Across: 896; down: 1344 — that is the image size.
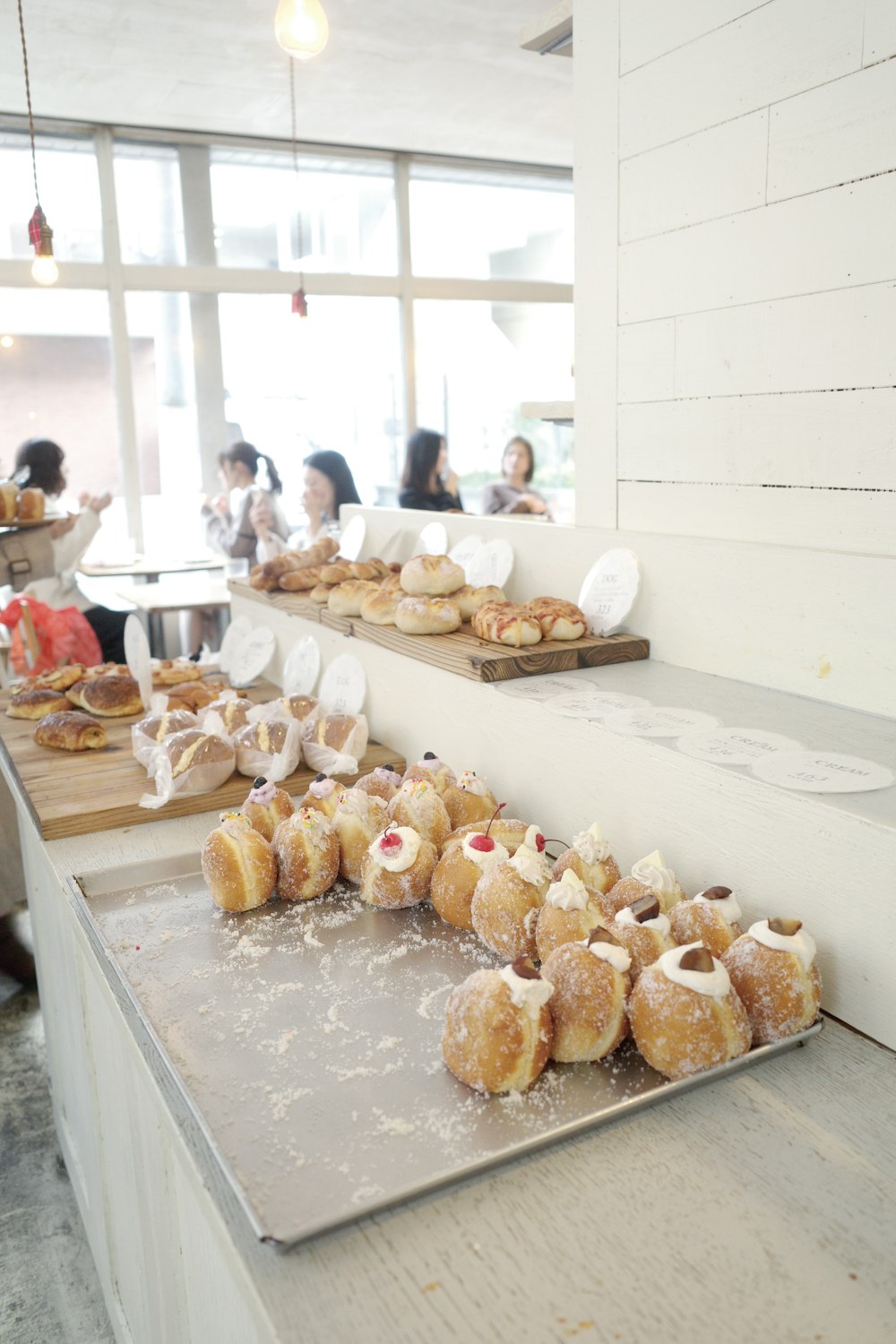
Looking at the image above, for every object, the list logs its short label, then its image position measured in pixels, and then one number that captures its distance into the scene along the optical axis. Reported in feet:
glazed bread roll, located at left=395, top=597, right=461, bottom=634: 5.90
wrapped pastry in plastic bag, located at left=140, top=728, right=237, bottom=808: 5.55
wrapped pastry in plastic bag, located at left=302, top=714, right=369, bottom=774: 5.73
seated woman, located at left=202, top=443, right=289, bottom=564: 16.67
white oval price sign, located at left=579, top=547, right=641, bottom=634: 5.53
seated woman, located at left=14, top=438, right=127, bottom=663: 12.85
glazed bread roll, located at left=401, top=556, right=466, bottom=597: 6.27
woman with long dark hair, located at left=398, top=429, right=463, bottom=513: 13.97
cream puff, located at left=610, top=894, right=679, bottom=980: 3.14
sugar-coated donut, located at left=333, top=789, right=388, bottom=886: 4.28
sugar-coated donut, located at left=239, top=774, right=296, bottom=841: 4.47
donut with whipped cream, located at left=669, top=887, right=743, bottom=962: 3.24
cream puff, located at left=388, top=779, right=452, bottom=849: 4.34
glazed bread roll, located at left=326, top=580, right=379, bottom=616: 6.73
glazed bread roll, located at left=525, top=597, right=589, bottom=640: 5.44
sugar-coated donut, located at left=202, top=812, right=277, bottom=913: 4.03
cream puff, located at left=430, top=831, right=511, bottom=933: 3.84
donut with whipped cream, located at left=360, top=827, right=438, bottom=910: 4.00
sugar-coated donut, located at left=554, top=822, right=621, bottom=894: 3.71
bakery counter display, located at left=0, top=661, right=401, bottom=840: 5.54
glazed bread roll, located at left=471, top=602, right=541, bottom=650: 5.39
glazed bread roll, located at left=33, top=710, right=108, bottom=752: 6.46
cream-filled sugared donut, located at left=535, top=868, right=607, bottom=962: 3.34
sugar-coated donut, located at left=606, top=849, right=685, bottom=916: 3.51
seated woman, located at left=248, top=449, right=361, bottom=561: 14.62
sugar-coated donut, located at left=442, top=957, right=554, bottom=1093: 2.83
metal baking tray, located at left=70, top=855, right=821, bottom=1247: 2.57
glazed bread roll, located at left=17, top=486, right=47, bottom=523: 10.49
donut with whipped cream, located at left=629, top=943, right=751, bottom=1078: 2.85
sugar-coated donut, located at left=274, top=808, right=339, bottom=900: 4.13
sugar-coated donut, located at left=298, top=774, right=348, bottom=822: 4.56
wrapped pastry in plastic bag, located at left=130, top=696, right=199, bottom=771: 6.12
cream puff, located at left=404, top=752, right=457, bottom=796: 4.69
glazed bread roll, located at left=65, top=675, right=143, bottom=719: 7.16
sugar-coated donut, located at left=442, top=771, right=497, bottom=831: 4.55
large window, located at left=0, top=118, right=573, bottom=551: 18.90
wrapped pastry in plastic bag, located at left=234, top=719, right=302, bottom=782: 5.76
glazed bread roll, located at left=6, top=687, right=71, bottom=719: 7.29
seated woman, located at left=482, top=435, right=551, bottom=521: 18.35
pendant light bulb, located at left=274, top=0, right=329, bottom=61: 6.31
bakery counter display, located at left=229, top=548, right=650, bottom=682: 5.29
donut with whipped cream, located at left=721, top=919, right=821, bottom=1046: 2.97
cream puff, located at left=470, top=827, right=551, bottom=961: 3.54
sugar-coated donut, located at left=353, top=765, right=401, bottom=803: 4.81
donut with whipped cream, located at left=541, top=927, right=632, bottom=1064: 2.93
